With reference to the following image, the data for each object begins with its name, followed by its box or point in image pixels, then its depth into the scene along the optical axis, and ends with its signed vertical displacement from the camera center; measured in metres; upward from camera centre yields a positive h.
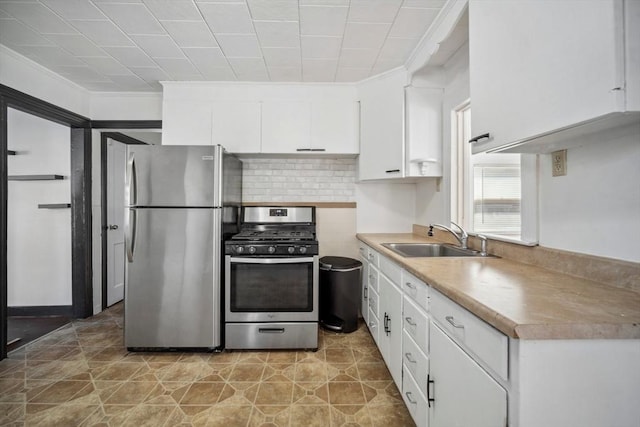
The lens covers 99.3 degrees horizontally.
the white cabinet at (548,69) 0.71 +0.47
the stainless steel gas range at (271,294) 2.29 -0.70
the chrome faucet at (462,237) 1.95 -0.18
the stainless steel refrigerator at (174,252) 2.24 -0.33
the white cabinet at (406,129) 2.39 +0.75
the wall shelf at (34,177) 2.97 +0.39
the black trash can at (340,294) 2.58 -0.78
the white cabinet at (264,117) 2.76 +0.97
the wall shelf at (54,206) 2.98 +0.07
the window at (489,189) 1.49 +0.16
